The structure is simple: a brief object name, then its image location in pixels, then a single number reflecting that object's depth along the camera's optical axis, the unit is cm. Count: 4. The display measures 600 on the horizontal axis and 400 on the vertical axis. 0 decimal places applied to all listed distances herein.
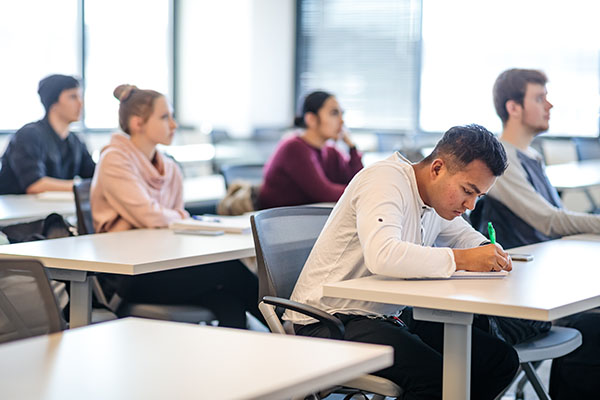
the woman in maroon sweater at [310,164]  464
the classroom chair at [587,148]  757
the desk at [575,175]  502
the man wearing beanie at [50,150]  484
